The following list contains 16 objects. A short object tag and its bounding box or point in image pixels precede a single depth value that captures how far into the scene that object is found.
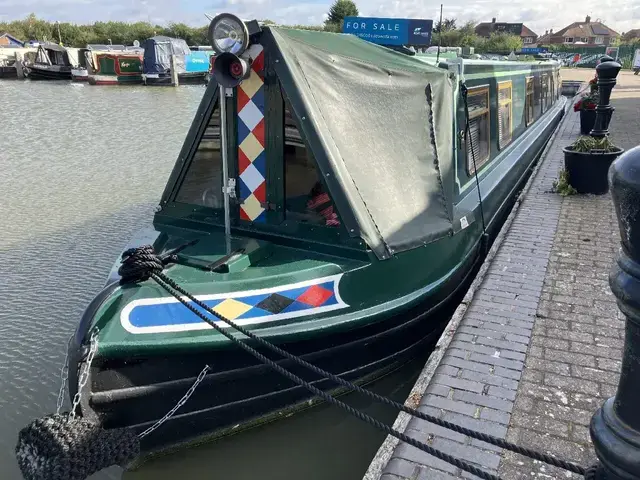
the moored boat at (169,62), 36.22
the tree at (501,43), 45.43
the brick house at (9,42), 53.72
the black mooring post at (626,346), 1.51
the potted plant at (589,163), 7.32
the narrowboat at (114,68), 36.91
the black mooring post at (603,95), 7.52
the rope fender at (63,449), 2.94
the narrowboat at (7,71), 41.16
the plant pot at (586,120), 12.17
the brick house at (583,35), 98.94
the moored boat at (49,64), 39.47
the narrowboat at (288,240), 3.30
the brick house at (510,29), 93.88
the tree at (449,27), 50.92
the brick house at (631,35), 96.75
